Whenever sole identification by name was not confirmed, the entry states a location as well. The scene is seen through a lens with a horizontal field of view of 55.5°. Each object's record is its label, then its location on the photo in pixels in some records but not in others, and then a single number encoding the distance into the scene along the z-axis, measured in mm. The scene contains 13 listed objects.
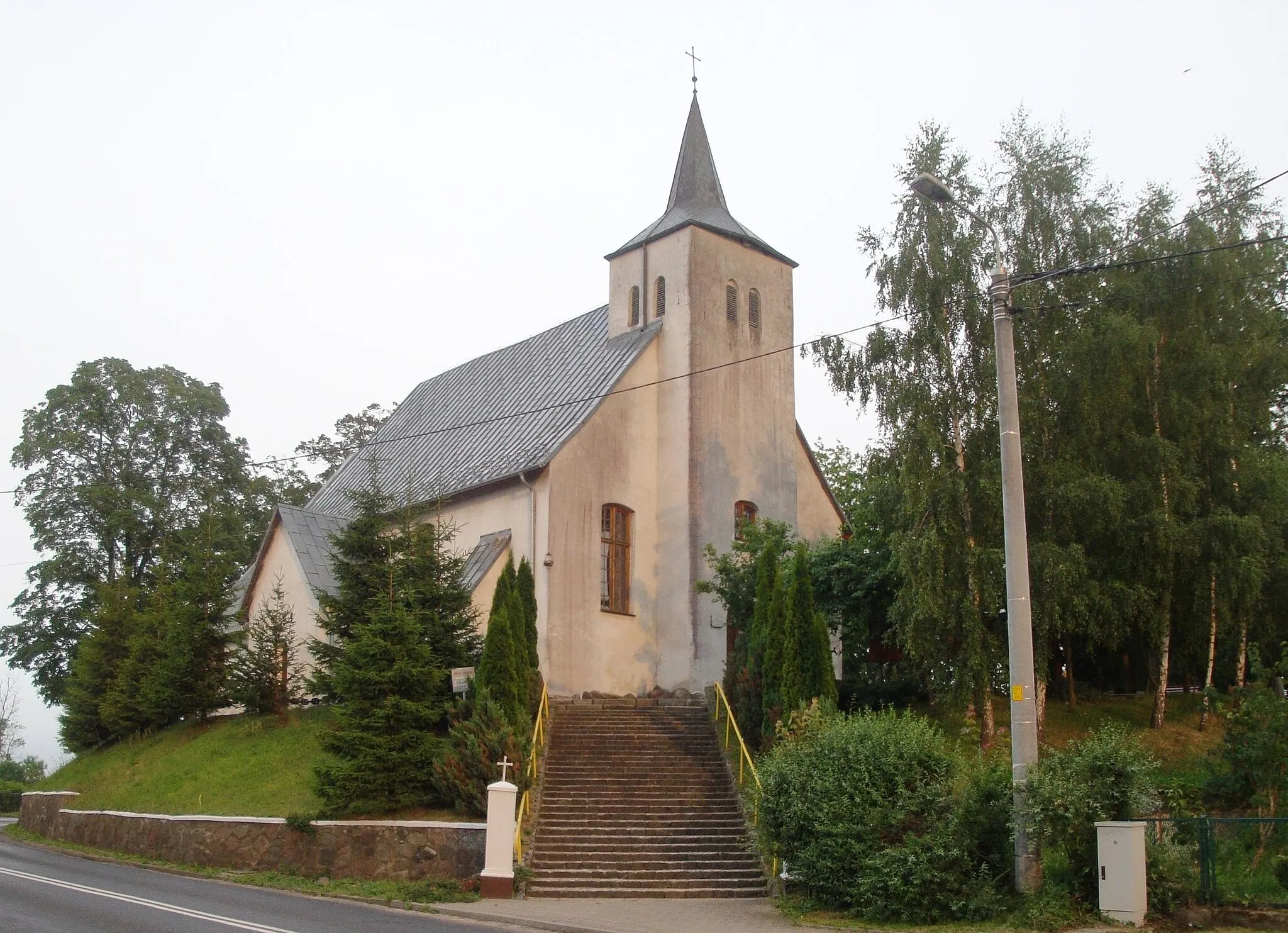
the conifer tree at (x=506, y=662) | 20766
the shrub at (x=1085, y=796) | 12938
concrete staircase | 17094
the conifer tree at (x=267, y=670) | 25391
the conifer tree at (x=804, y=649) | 20266
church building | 25469
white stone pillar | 16422
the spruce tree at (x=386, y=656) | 19391
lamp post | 13133
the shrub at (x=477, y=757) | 18516
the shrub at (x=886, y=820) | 13727
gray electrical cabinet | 12484
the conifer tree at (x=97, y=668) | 30875
